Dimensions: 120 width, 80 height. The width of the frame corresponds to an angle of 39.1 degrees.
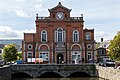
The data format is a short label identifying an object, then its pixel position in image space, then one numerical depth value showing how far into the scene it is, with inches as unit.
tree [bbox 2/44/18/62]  1901.6
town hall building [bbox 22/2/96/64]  1504.4
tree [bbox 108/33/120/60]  1310.3
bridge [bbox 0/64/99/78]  1242.1
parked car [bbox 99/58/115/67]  1373.3
